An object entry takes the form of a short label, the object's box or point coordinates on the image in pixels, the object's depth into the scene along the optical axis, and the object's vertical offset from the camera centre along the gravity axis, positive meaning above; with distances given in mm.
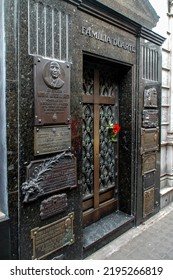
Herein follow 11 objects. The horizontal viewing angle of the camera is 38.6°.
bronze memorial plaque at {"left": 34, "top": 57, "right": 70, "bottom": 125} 2771 +450
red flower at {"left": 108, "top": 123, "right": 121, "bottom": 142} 4480 -16
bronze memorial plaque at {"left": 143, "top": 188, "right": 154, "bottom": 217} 4789 -1448
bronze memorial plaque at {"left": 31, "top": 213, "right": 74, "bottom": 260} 2883 -1326
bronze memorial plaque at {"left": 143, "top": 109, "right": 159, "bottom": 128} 4602 +216
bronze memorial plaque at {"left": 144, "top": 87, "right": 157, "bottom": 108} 4605 +618
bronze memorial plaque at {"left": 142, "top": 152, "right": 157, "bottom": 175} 4707 -646
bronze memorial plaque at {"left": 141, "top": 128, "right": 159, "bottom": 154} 4629 -203
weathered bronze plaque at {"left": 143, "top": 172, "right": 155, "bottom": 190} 4777 -1012
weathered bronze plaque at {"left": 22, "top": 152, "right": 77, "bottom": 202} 2748 -565
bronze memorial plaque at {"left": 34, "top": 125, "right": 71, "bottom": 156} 2820 -118
